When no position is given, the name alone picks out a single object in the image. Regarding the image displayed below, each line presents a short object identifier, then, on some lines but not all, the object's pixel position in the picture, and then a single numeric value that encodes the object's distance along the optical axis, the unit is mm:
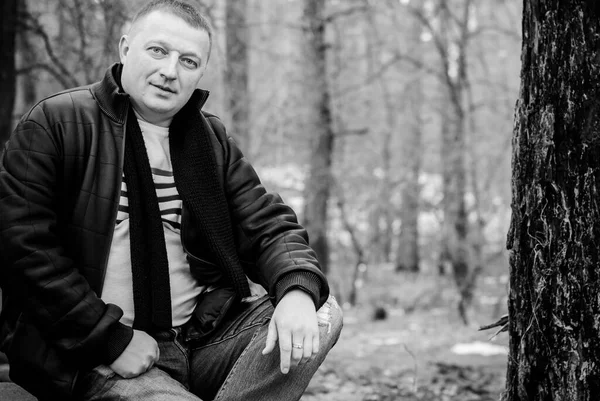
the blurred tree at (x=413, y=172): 12273
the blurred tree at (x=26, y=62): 4456
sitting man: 1980
